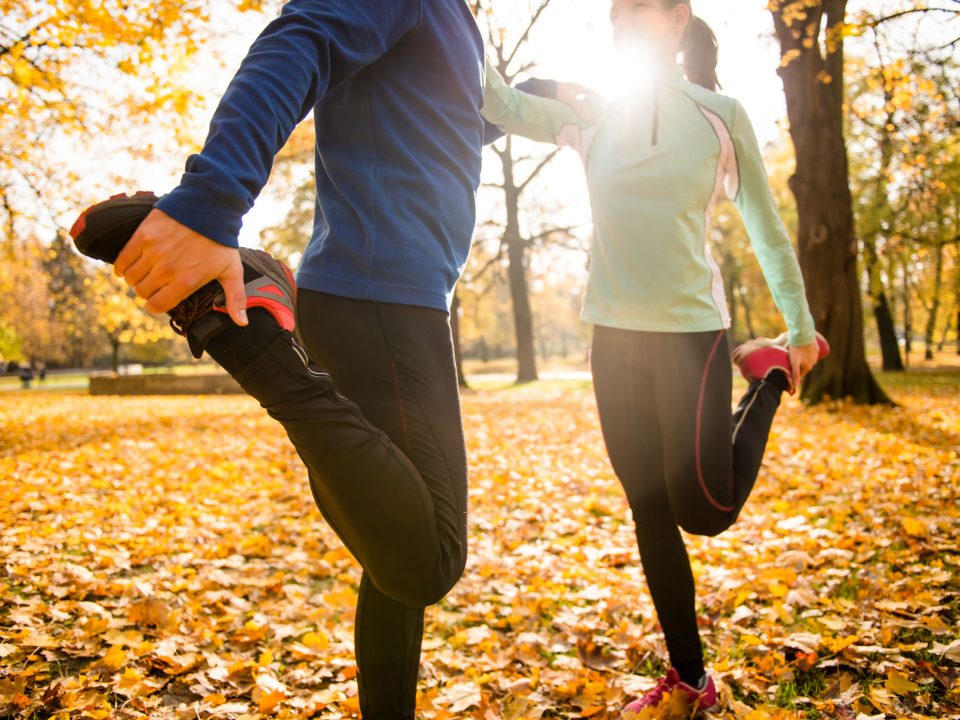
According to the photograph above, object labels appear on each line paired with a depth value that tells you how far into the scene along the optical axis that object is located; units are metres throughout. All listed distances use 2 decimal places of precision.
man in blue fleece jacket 1.03
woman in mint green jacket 2.04
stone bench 20.31
